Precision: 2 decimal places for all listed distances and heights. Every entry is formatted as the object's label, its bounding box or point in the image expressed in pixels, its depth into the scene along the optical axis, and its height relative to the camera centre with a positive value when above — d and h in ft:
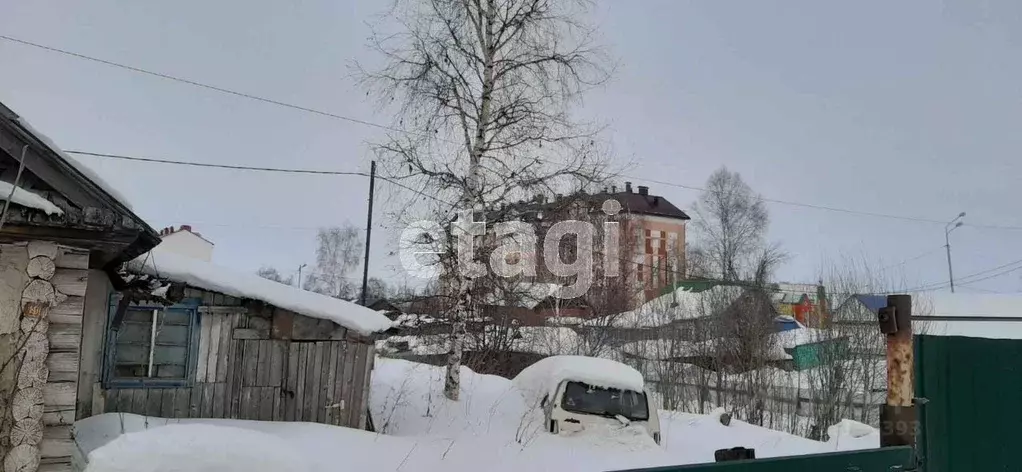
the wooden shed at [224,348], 28.58 -2.40
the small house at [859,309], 62.34 +0.95
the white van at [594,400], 33.83 -4.65
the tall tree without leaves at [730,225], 123.95 +17.31
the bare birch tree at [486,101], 39.86 +12.23
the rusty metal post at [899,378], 13.24 -1.15
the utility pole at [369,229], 74.84 +8.49
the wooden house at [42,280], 18.45 +0.19
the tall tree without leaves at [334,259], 180.96 +11.01
